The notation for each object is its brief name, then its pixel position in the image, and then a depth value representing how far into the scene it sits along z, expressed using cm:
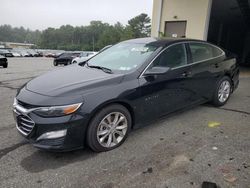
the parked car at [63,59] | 2182
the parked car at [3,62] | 1399
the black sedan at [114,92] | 271
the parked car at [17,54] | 4156
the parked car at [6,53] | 3481
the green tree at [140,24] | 7934
